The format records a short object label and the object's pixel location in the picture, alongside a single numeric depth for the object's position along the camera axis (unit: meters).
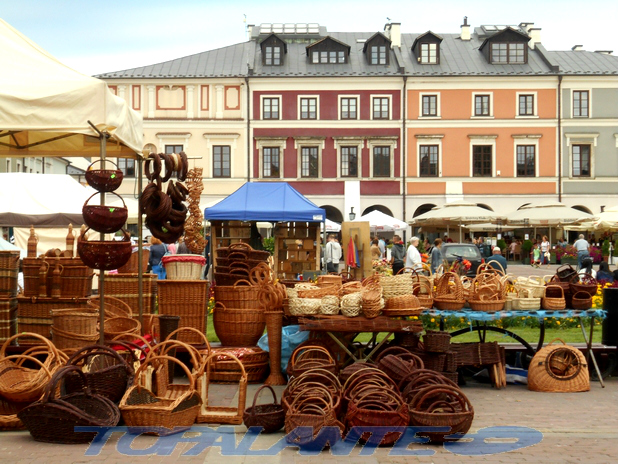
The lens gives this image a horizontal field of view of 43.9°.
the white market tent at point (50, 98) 6.82
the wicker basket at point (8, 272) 8.09
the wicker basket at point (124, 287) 9.48
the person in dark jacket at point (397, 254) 19.69
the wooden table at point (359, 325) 8.04
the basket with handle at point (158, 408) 6.30
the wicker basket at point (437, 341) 8.09
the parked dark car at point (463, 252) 23.59
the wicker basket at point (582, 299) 8.84
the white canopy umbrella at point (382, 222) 28.59
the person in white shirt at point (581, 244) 26.77
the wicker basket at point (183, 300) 9.23
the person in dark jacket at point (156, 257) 16.70
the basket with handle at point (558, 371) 8.47
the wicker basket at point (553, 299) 8.77
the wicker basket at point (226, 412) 6.78
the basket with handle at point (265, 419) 6.44
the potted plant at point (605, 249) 35.03
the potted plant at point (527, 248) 38.18
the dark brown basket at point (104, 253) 7.00
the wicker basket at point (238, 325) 9.46
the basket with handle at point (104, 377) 6.52
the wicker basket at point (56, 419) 6.04
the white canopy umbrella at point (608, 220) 23.84
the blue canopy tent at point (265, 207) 17.20
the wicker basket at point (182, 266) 9.27
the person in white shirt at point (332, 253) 22.39
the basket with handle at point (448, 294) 8.58
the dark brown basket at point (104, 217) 7.01
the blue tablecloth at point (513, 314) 8.54
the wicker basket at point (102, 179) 7.18
